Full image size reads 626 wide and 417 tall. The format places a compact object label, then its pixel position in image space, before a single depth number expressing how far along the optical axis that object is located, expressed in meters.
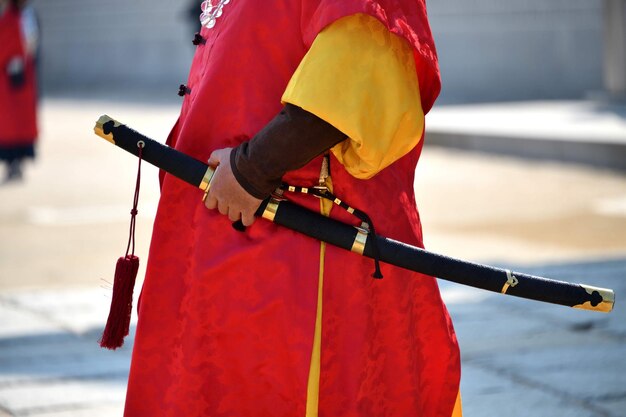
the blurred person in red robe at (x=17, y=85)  16.06
